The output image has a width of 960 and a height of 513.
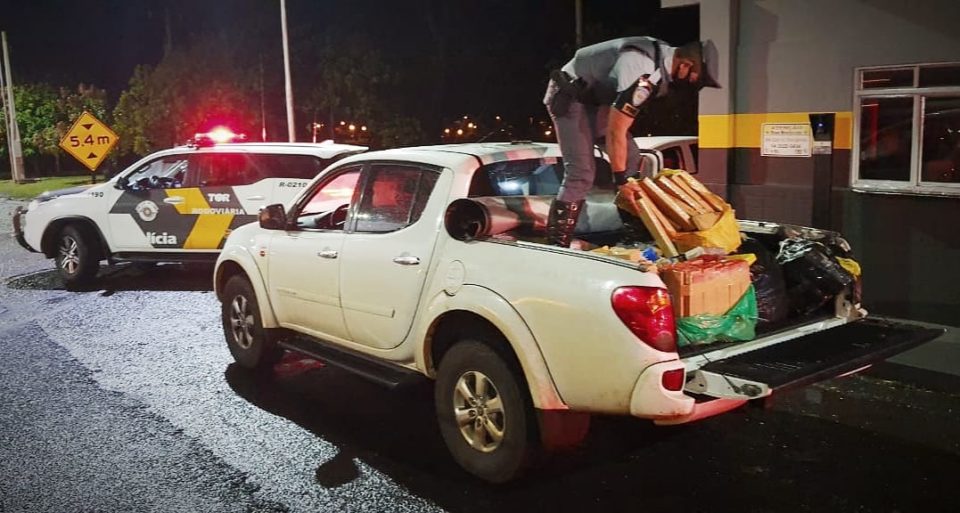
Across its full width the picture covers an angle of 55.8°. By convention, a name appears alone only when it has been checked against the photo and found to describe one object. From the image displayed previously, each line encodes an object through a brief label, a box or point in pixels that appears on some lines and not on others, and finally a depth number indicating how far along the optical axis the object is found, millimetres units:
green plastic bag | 4273
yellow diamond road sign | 16531
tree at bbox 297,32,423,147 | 26734
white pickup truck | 3988
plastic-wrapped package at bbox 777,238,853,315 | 4934
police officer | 5195
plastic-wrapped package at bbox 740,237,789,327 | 4801
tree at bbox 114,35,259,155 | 26516
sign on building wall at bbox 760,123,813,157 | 9117
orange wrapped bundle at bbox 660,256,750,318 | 4258
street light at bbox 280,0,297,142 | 21281
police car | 10773
